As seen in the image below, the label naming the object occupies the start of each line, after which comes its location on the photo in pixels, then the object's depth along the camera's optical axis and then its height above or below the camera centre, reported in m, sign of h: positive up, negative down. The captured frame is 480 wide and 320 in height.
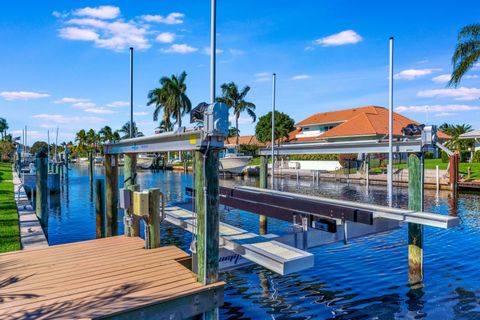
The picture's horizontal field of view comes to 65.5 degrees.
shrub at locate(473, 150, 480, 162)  39.84 -0.27
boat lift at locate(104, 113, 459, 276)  5.33 -1.30
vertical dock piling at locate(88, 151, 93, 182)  29.41 -1.03
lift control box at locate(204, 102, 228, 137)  5.13 +0.49
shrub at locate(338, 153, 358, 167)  40.96 -0.47
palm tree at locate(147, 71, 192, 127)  60.31 +9.41
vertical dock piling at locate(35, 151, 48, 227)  12.02 -1.09
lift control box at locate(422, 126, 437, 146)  7.63 +0.38
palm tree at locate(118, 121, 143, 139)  83.26 +5.87
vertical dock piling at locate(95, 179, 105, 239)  11.55 -1.71
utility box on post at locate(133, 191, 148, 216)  7.56 -1.01
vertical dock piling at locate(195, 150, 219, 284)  5.31 -0.84
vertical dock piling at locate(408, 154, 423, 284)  8.02 -1.17
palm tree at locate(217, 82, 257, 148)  61.53 +9.19
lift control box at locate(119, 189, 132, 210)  8.12 -0.96
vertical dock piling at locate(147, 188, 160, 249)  7.50 -1.30
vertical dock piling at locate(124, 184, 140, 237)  8.62 -1.62
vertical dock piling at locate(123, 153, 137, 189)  9.68 -0.34
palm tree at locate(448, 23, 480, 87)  28.06 +7.67
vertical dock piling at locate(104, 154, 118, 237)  10.33 -1.08
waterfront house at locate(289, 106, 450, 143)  44.00 +4.03
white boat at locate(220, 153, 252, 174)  42.09 -1.01
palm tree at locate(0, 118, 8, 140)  84.74 +6.97
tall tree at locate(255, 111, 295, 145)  62.28 +4.70
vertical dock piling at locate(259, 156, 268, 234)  13.77 -0.67
